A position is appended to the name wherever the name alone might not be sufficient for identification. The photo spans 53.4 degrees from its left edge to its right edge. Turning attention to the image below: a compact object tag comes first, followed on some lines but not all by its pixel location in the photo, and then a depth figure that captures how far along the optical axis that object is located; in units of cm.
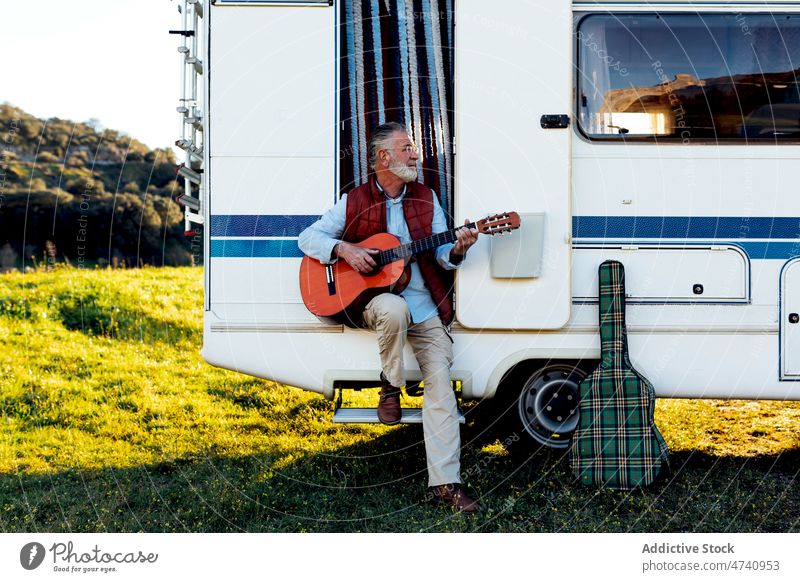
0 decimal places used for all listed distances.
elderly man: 427
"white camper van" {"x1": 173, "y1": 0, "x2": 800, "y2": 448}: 450
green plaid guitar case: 447
